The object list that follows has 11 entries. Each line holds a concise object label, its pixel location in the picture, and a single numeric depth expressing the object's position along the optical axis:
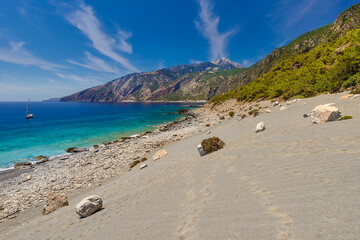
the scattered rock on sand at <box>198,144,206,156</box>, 13.27
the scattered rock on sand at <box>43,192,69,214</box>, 10.07
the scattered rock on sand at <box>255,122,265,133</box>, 15.59
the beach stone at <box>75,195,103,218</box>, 7.28
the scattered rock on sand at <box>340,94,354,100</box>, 17.06
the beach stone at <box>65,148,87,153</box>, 30.04
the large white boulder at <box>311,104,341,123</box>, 11.95
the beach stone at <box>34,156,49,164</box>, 25.14
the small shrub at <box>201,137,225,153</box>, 13.33
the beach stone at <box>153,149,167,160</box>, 18.36
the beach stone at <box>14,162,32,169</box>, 23.08
